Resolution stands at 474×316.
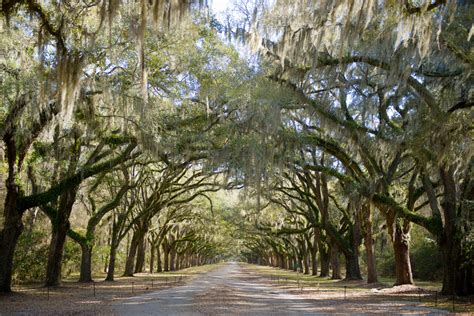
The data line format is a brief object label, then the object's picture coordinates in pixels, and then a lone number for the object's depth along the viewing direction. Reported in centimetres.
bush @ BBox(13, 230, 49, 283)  2106
